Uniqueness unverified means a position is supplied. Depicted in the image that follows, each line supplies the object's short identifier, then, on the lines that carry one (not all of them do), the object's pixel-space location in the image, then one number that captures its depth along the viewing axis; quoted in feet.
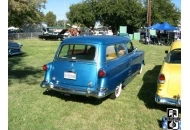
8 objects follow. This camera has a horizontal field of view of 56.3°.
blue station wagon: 13.30
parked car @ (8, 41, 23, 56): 32.67
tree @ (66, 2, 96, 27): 107.50
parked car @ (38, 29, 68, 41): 69.01
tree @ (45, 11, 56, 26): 221.85
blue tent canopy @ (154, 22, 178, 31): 56.14
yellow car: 12.02
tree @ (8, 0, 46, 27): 70.20
